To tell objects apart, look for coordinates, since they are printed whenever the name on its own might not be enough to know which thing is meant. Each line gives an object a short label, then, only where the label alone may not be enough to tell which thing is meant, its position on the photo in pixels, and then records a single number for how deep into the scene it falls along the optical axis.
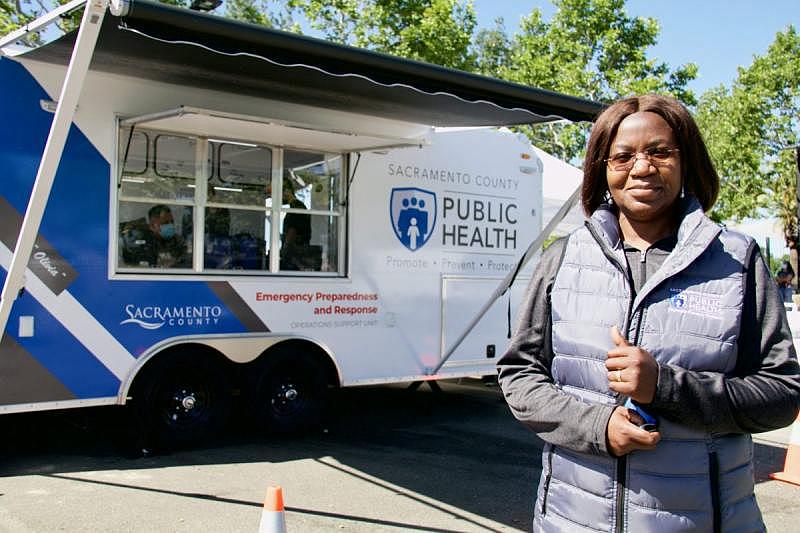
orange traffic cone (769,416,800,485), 6.41
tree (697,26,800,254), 25.41
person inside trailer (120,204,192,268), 6.52
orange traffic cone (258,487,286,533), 3.24
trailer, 5.77
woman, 1.89
